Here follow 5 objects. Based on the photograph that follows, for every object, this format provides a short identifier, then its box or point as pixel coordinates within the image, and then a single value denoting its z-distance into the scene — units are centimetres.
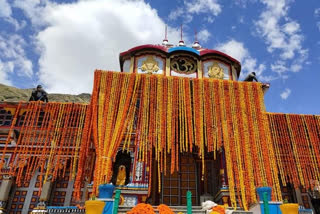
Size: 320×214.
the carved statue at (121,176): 1153
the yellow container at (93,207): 637
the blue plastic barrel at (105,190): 809
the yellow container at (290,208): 684
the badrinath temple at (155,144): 1118
